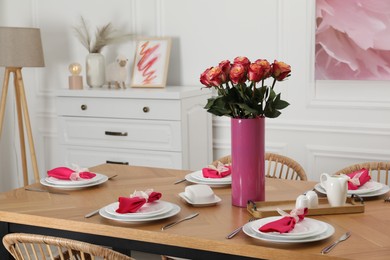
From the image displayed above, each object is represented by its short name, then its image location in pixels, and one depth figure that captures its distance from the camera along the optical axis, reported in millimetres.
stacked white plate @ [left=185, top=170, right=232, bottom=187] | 2783
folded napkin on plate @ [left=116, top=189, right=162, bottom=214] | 2293
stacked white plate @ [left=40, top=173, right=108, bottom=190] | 2783
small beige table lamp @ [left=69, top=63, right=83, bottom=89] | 4527
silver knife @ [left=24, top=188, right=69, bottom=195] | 2725
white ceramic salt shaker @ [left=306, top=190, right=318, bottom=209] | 2332
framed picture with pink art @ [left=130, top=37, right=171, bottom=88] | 4418
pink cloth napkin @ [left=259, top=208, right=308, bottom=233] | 2025
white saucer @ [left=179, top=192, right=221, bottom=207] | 2465
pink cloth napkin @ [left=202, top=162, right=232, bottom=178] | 2854
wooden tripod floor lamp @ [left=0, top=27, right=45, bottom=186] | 4484
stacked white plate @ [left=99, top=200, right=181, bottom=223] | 2250
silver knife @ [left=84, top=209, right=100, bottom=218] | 2339
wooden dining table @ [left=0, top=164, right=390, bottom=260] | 1974
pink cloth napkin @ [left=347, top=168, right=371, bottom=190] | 2611
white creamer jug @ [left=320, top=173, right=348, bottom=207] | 2379
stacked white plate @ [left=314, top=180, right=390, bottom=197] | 2549
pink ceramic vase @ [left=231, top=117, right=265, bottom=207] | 2391
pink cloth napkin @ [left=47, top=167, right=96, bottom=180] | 2844
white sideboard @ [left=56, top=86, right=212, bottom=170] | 4074
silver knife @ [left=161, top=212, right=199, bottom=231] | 2188
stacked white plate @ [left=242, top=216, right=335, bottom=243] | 1983
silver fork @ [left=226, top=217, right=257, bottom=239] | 2066
